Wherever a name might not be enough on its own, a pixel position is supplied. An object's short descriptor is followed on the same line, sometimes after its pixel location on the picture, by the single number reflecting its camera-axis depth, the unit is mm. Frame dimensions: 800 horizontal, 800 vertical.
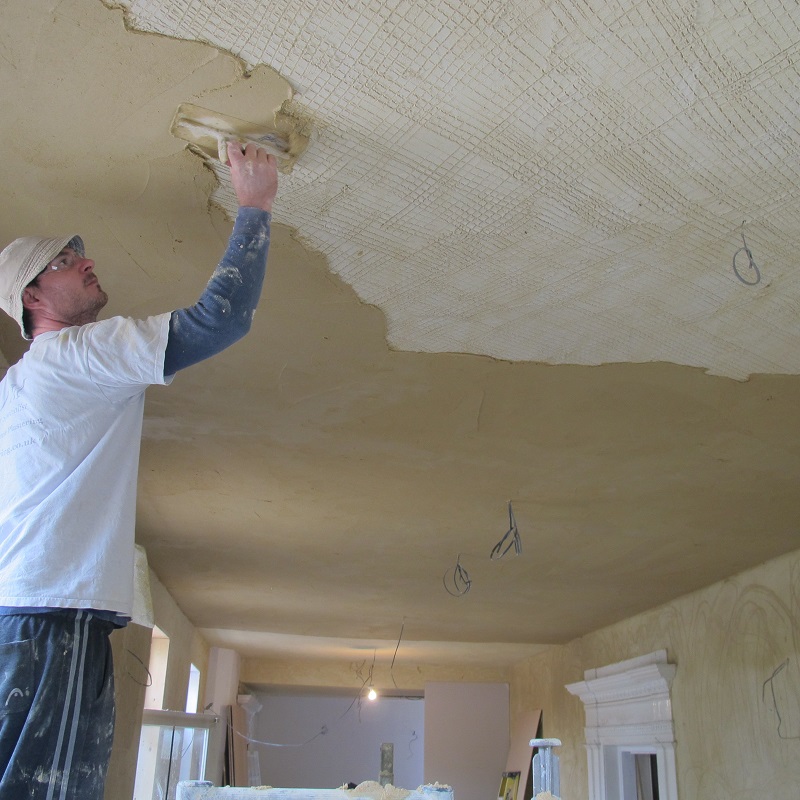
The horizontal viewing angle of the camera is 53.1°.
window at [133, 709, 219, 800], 5043
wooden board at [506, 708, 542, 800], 8812
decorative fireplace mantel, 5941
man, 1204
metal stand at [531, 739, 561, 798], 3662
